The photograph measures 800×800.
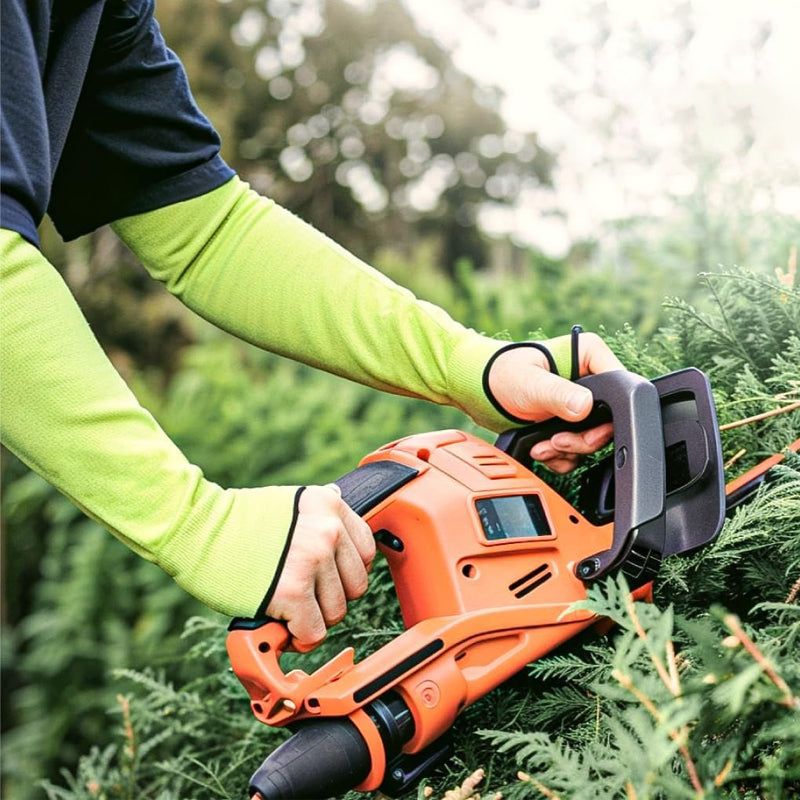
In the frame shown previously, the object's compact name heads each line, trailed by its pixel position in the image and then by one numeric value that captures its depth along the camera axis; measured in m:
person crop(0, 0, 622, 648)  1.33
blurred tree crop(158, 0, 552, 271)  11.01
